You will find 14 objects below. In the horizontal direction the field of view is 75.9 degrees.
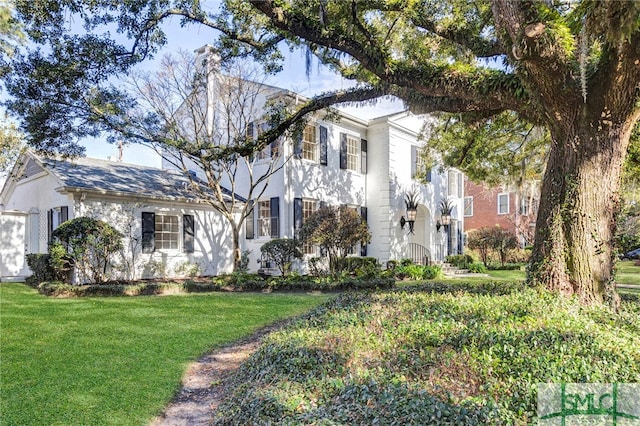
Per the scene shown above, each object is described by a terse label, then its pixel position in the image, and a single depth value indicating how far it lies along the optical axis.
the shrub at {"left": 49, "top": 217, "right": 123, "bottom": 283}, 11.08
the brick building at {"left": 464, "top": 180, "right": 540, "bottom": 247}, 24.42
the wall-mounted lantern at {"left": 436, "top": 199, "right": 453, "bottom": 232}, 19.36
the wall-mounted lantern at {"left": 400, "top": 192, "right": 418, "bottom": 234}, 17.22
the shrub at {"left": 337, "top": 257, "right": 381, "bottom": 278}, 13.48
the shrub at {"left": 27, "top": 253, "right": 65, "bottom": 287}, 12.39
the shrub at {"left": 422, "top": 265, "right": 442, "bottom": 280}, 15.20
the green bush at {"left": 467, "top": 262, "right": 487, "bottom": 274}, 18.44
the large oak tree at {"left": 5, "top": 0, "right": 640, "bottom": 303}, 4.86
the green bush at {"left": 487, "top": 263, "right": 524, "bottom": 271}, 19.98
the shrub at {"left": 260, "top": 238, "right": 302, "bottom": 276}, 12.61
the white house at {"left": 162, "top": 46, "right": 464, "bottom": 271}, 14.41
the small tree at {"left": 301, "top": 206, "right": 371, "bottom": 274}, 12.54
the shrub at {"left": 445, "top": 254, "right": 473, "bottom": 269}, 19.38
